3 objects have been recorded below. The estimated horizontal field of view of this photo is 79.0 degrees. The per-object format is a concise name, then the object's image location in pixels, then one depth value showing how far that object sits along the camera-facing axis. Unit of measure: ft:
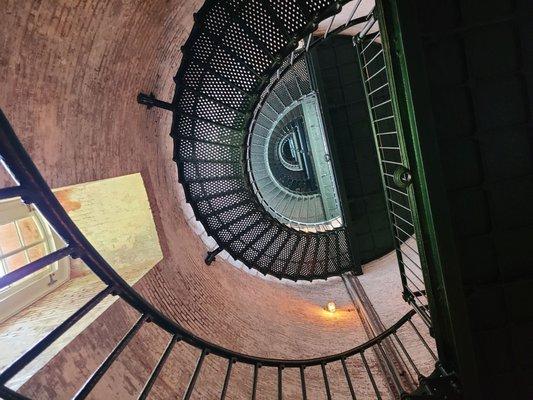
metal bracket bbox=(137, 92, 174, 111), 13.58
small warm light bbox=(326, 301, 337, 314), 20.42
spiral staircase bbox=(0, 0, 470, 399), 6.41
